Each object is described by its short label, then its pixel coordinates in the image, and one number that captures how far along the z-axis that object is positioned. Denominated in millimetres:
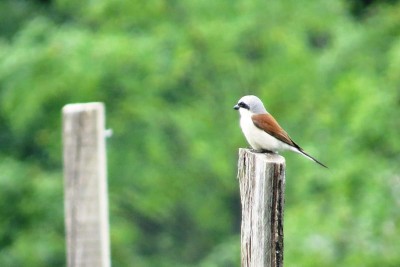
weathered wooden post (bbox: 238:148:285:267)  9070
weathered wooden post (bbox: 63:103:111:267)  12156
